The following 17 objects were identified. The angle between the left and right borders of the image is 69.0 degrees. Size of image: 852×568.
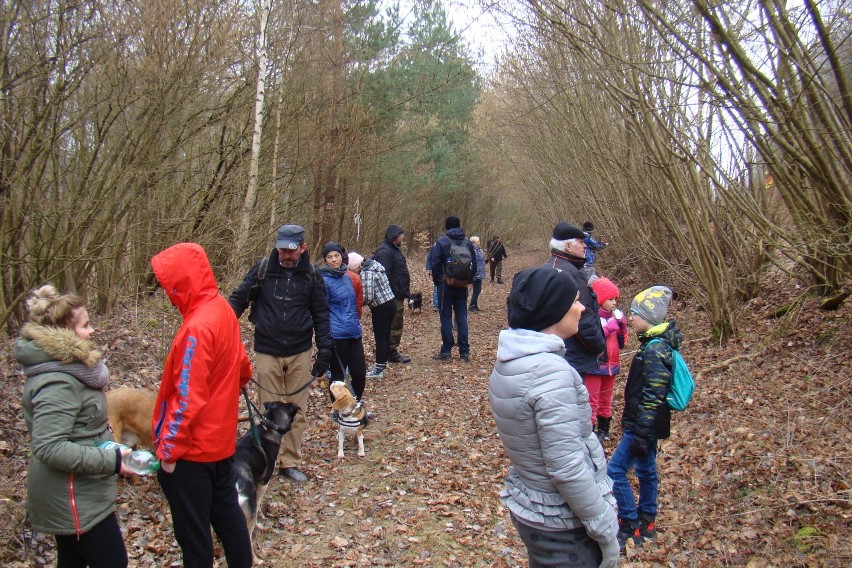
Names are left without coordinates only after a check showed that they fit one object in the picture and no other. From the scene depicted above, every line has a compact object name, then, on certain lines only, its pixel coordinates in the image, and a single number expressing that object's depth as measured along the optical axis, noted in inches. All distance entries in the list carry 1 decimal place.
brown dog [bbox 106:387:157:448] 200.2
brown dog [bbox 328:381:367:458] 236.4
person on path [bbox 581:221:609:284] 361.4
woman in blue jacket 263.7
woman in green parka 107.3
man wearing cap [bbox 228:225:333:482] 204.7
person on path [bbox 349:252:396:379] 334.6
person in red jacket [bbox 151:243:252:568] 121.0
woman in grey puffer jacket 98.0
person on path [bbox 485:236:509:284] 910.4
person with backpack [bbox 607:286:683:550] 164.6
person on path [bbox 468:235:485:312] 613.9
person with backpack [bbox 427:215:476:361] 378.6
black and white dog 161.2
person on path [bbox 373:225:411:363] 382.0
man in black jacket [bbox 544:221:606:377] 201.9
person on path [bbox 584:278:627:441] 236.2
